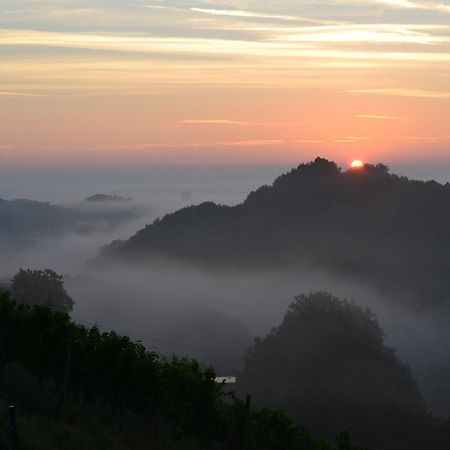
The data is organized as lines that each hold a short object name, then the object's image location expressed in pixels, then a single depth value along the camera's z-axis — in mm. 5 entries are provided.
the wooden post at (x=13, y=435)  26641
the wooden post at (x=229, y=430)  38688
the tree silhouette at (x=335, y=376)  85812
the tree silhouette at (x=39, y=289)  111062
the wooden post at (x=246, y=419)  37131
